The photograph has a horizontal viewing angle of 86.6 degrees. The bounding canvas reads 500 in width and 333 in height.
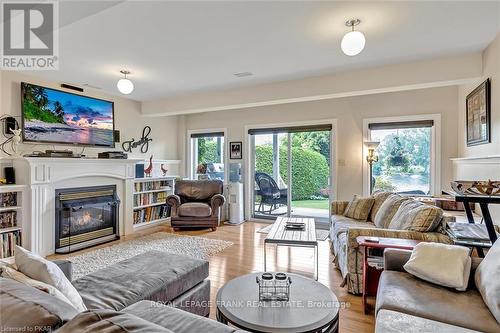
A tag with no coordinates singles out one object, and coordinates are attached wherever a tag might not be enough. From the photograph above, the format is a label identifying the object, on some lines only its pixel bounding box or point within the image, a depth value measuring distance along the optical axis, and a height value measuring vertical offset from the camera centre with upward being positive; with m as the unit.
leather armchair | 4.96 -0.72
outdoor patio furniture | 5.73 -0.58
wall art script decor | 5.23 +0.48
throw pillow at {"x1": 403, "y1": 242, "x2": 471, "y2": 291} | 1.71 -0.68
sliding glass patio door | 5.35 -0.11
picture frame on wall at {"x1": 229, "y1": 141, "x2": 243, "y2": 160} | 5.98 +0.37
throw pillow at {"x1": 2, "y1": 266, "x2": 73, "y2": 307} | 1.16 -0.52
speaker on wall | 4.88 +0.58
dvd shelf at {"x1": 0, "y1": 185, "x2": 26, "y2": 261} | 3.32 -0.65
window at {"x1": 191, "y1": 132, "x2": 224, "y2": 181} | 6.30 +0.27
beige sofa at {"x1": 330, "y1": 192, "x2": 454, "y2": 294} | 2.43 -0.76
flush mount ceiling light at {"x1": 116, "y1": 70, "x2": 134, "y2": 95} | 3.49 +1.07
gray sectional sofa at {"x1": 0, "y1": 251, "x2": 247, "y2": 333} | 0.77 -0.76
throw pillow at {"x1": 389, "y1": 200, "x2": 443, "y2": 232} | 2.49 -0.52
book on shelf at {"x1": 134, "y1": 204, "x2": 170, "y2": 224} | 5.16 -0.96
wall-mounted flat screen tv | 3.69 +0.77
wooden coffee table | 2.75 -0.78
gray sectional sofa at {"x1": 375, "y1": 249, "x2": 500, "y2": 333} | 1.34 -0.81
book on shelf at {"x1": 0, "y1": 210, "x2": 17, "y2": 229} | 3.35 -0.67
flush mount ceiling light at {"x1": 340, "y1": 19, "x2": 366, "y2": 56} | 2.25 +1.06
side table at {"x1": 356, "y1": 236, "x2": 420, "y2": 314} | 2.26 -0.74
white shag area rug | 3.29 -1.21
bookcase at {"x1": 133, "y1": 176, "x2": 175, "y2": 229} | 5.15 -0.68
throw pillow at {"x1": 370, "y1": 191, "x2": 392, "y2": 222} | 3.71 -0.51
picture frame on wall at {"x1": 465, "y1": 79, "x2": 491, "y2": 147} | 2.88 +0.60
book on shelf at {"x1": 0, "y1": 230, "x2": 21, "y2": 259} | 3.31 -0.95
